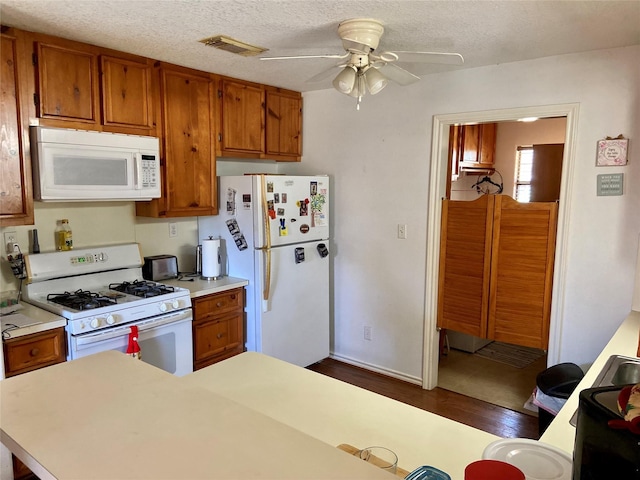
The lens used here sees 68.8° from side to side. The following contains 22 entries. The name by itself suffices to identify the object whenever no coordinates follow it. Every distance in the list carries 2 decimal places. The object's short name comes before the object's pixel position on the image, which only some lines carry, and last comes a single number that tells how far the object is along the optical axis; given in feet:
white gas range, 7.97
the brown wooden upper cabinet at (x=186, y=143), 9.88
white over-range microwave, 8.01
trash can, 8.04
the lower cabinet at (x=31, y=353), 7.14
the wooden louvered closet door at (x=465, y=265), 10.66
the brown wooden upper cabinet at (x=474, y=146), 14.75
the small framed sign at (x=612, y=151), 8.46
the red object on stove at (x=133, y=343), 8.35
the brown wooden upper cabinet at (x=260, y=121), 11.18
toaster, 10.60
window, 16.81
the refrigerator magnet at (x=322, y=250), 12.16
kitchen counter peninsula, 3.92
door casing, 9.08
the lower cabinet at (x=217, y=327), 10.11
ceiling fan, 7.06
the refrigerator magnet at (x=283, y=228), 11.09
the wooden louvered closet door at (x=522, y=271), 9.80
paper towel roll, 10.89
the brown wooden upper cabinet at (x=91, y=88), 7.98
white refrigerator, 10.72
